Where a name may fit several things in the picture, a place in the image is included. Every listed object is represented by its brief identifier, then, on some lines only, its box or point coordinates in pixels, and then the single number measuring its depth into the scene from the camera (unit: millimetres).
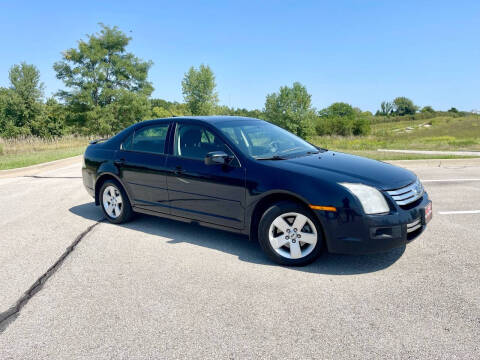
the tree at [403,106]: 144125
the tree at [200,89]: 55969
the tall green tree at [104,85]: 50469
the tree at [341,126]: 84562
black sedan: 3689
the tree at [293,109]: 84375
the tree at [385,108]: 148800
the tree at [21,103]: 40000
